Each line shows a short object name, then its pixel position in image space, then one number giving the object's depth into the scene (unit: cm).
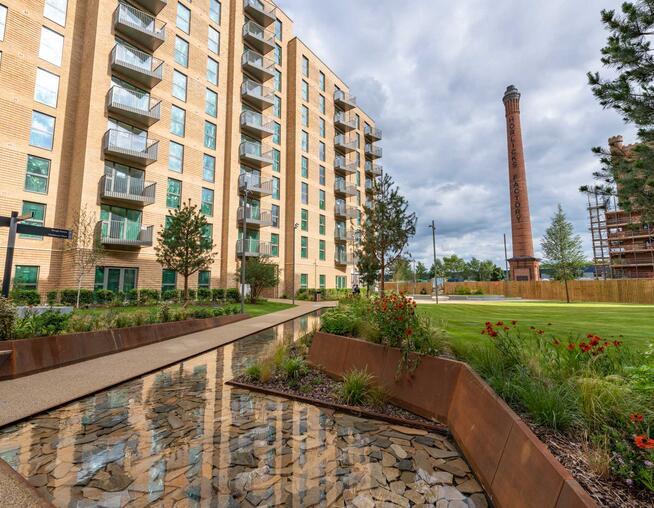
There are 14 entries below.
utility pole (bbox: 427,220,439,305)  3359
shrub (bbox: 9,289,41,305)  1527
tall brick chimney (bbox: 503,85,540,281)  4950
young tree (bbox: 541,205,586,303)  3450
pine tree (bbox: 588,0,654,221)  573
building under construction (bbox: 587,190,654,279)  5566
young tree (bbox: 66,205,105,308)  1789
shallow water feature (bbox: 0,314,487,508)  314
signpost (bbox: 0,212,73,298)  926
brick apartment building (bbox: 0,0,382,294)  1912
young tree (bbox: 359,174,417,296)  1819
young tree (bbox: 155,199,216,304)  2072
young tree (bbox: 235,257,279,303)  2608
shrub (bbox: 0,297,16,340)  730
